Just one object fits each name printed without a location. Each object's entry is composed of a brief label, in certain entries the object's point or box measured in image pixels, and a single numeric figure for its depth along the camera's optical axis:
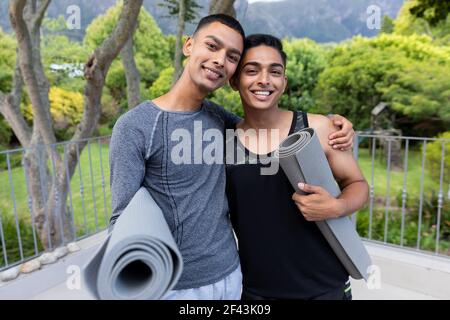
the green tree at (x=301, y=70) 8.84
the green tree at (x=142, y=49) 10.40
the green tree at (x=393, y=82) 7.07
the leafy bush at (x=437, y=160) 4.93
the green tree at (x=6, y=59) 8.51
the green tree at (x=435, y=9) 4.81
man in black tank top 0.97
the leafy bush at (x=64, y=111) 9.20
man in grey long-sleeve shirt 0.84
